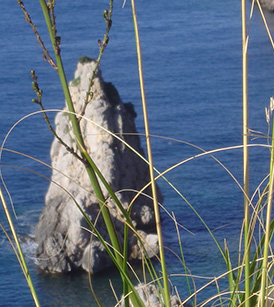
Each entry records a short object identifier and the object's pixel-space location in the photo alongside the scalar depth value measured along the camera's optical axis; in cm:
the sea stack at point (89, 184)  2983
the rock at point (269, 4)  6531
